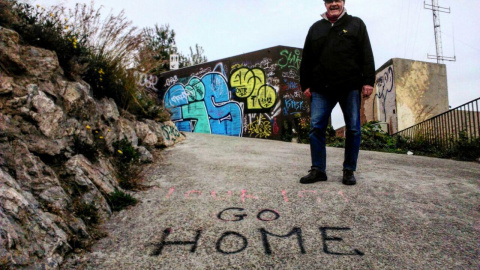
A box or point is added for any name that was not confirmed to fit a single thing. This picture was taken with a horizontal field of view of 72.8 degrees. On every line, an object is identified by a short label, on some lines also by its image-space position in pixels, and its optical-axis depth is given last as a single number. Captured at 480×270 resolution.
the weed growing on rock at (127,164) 3.47
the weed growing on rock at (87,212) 2.54
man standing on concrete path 3.23
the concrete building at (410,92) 10.76
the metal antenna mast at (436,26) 18.18
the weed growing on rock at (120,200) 2.94
